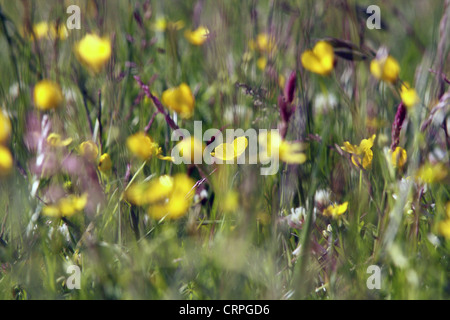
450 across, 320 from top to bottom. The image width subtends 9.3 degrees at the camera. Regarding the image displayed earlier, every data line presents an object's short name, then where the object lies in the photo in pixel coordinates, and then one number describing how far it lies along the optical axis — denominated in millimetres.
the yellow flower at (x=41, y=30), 1800
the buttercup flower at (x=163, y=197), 1642
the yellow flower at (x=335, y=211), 1648
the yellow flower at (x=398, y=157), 1631
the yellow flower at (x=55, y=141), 1672
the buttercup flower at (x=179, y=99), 1696
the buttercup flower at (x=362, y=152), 1653
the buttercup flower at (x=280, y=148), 1632
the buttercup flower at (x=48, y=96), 1697
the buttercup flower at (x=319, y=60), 1722
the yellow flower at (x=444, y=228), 1623
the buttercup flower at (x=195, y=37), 1847
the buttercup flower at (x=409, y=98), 1651
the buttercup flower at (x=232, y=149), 1633
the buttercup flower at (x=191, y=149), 1651
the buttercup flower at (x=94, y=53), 1734
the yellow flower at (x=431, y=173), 1633
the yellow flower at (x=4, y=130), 1681
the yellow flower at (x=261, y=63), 1859
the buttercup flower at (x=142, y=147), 1660
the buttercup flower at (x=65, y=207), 1632
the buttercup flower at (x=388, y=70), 1689
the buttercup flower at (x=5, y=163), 1659
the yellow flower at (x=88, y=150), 1657
